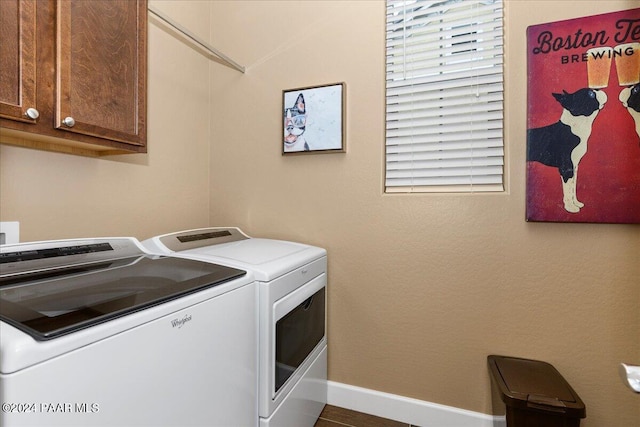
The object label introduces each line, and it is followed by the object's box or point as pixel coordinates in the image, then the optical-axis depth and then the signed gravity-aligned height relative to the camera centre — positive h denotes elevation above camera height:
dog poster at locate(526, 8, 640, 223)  1.44 +0.43
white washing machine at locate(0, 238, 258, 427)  0.61 -0.29
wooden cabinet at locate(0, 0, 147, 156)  0.99 +0.48
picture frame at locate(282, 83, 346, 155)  1.90 +0.56
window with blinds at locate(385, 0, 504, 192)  1.67 +0.62
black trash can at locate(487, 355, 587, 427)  1.26 -0.72
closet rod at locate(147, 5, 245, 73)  1.66 +0.97
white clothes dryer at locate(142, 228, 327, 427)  1.27 -0.44
